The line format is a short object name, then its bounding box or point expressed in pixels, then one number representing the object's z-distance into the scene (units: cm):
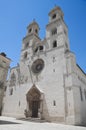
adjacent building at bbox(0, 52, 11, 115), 1550
